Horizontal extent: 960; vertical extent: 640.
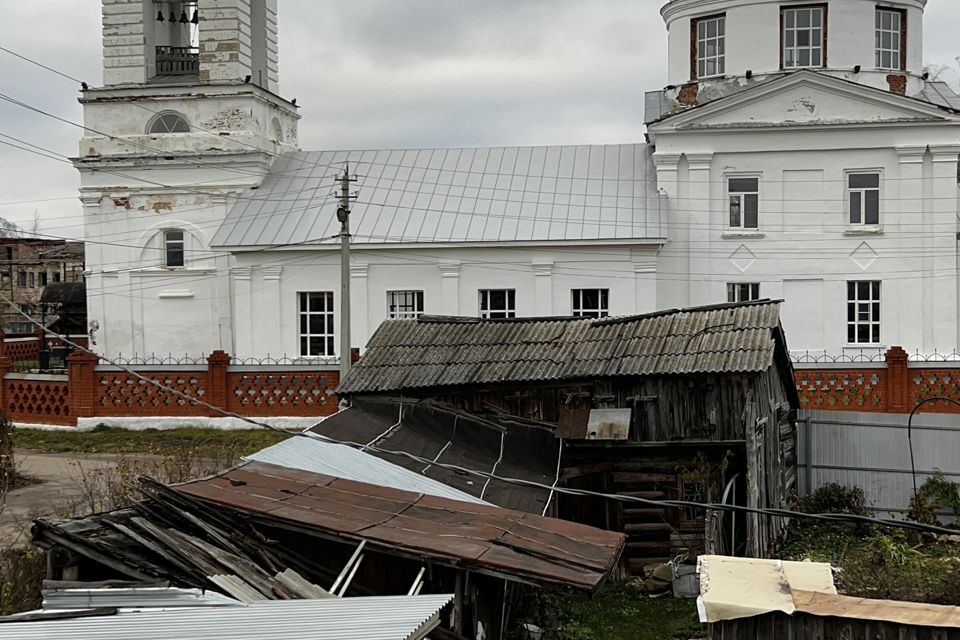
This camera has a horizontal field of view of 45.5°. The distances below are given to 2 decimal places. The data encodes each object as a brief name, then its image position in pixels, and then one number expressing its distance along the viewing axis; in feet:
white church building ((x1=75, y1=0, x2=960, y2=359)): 80.53
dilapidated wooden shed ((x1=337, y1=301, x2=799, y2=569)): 41.42
